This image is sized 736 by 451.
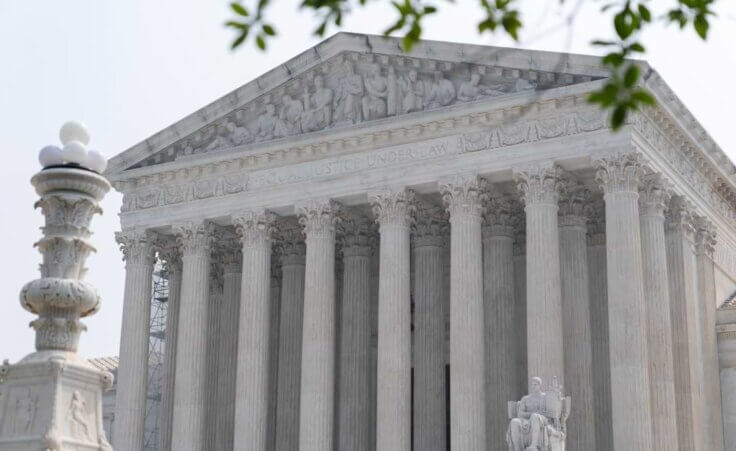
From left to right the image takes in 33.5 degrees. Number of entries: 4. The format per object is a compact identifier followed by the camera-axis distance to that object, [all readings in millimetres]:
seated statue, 35500
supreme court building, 39469
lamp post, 16984
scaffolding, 60562
